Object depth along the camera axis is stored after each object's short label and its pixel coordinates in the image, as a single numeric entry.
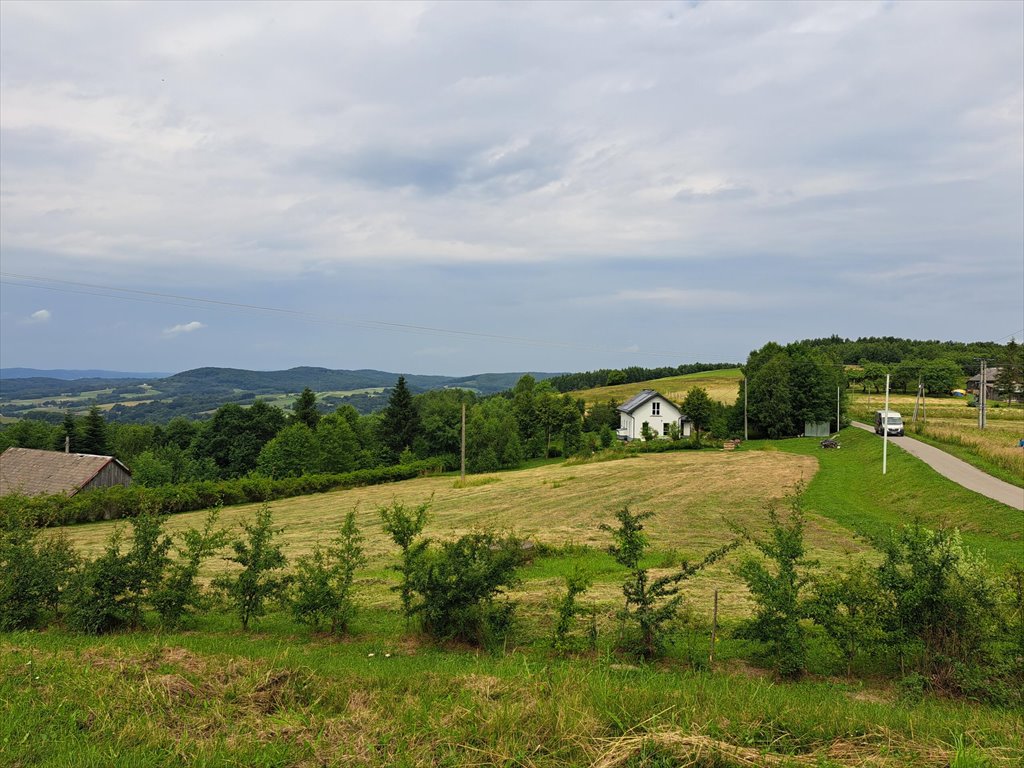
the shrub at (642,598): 8.93
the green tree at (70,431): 67.44
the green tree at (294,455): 60.22
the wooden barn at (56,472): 42.28
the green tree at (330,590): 10.45
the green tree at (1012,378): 86.69
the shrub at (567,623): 9.16
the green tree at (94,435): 68.88
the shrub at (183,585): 10.68
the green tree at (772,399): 62.12
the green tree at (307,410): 74.06
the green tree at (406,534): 10.29
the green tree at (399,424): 73.31
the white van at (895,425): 48.91
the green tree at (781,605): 8.38
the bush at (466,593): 9.69
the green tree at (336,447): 61.34
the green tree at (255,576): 10.75
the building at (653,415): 74.06
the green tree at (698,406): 64.25
